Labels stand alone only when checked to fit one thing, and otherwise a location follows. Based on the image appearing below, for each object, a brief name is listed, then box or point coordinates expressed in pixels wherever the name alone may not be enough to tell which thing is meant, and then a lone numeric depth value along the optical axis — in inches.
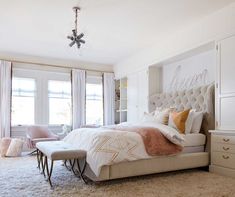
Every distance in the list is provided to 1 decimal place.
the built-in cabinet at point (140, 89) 230.2
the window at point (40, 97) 249.6
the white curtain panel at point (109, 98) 284.4
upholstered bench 114.8
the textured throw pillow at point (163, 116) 169.3
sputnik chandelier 156.0
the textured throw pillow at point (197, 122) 162.2
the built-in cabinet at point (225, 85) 142.0
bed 122.5
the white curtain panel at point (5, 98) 232.7
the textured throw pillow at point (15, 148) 211.2
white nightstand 137.3
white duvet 118.2
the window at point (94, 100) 282.4
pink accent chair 214.5
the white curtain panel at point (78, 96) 265.6
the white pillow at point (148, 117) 181.5
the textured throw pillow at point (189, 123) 161.2
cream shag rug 108.3
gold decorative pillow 159.0
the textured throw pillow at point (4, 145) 211.6
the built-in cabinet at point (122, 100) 280.2
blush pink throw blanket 132.5
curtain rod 245.3
